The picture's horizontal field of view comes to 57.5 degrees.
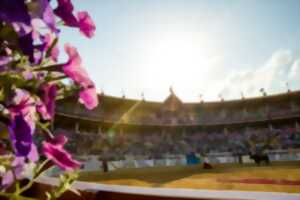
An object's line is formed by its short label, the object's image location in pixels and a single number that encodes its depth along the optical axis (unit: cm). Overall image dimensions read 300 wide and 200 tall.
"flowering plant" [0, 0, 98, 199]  65
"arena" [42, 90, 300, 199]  1670
